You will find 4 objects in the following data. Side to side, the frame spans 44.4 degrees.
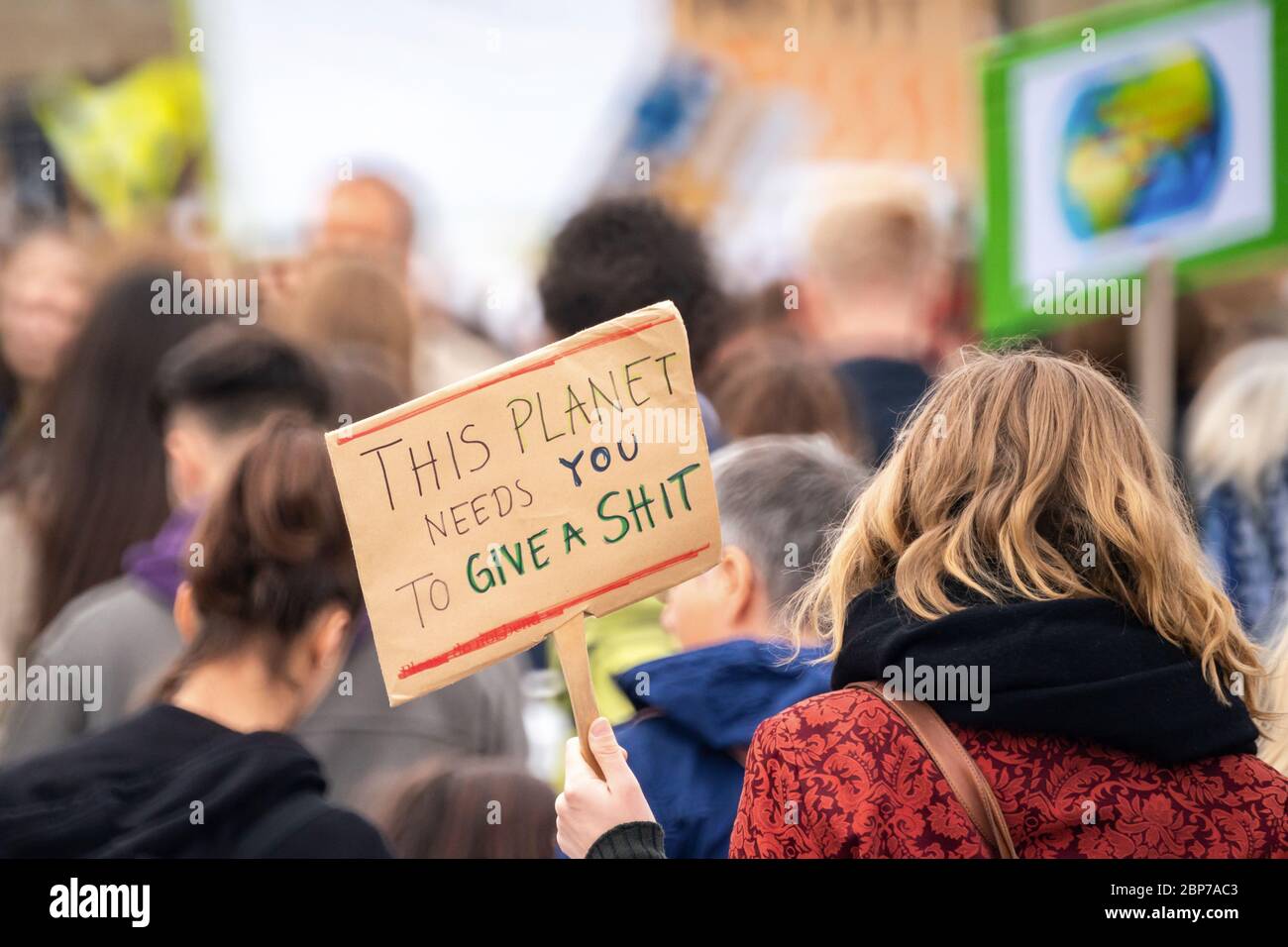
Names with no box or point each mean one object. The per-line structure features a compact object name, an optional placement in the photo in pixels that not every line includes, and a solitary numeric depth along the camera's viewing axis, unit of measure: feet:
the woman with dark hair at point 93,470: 10.89
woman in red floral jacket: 5.50
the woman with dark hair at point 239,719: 7.18
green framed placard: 13.62
